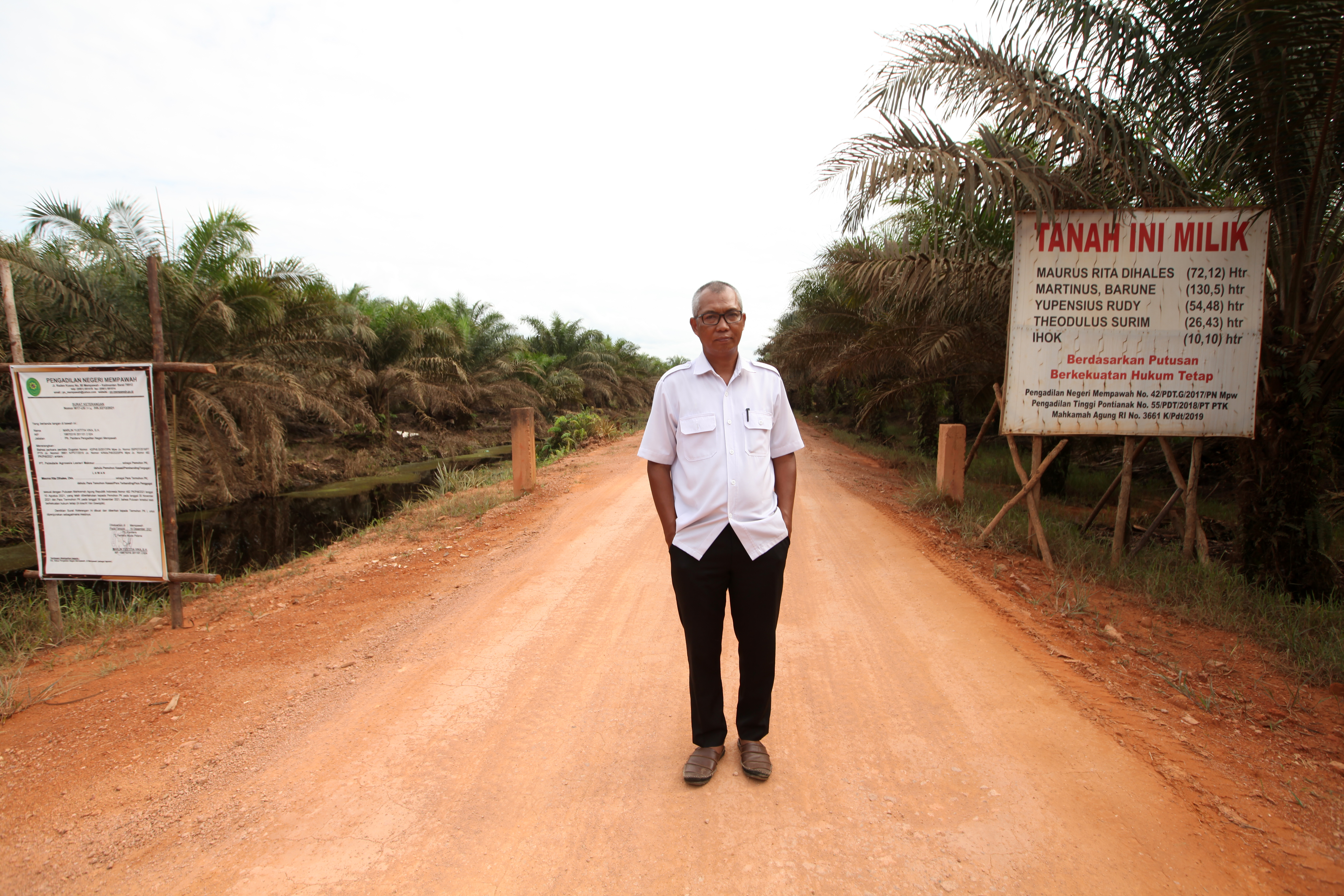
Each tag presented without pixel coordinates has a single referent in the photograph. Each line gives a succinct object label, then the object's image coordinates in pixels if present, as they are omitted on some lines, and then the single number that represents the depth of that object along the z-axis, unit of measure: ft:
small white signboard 15.43
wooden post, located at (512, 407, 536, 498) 33.53
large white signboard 18.75
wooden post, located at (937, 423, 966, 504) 29.04
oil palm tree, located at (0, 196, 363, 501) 37.32
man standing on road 9.19
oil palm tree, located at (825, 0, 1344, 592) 17.61
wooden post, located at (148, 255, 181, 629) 15.64
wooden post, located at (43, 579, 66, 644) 16.03
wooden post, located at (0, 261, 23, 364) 14.97
